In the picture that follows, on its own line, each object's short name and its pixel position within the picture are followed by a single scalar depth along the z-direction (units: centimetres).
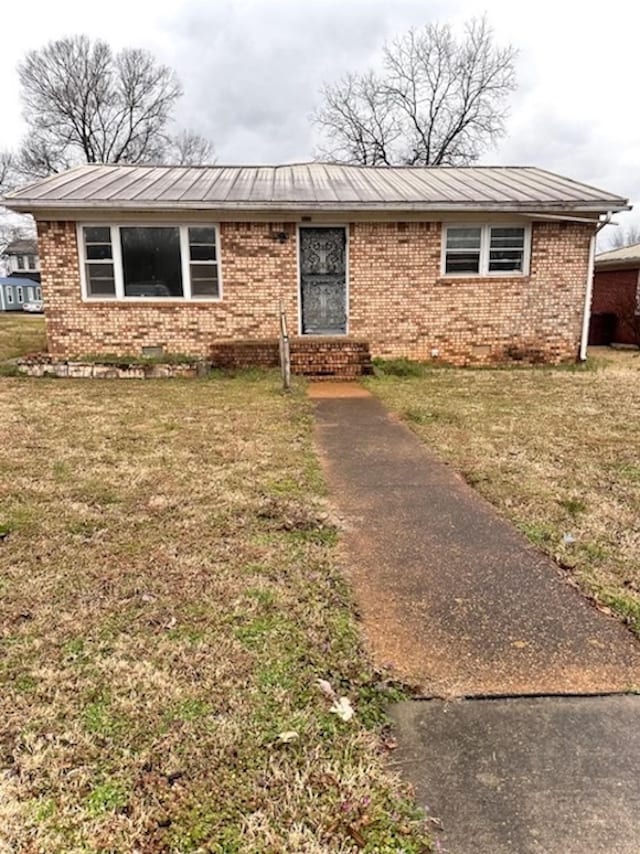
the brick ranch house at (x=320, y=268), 1095
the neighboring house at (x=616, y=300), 1654
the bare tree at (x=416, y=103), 3081
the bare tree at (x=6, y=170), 3634
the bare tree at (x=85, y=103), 3312
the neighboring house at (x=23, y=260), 5659
